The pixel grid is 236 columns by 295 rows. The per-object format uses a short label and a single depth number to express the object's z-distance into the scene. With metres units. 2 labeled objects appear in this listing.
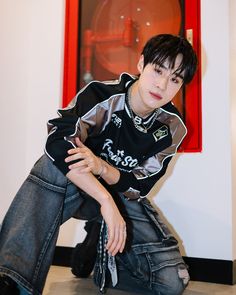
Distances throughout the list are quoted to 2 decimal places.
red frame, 1.57
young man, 0.90
